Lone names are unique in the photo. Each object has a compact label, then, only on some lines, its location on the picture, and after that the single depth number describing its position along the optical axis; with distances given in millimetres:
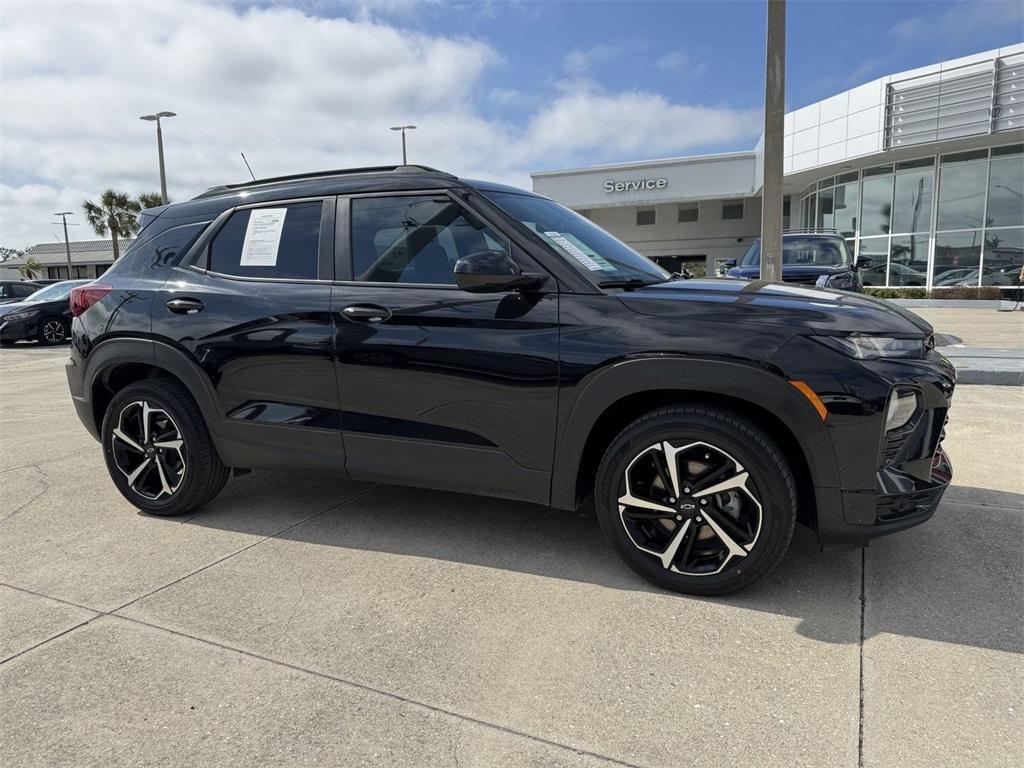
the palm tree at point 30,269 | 65875
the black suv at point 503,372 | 2662
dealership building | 19266
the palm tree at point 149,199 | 44972
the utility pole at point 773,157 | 8086
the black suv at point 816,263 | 9875
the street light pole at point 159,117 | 21414
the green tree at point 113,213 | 50031
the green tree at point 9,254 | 78750
